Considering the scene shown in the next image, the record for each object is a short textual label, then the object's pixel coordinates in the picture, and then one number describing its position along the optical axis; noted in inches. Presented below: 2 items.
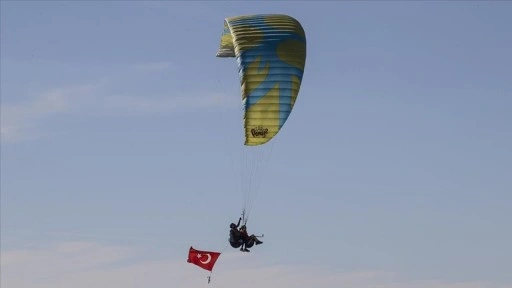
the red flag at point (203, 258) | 3452.3
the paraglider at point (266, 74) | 3297.2
